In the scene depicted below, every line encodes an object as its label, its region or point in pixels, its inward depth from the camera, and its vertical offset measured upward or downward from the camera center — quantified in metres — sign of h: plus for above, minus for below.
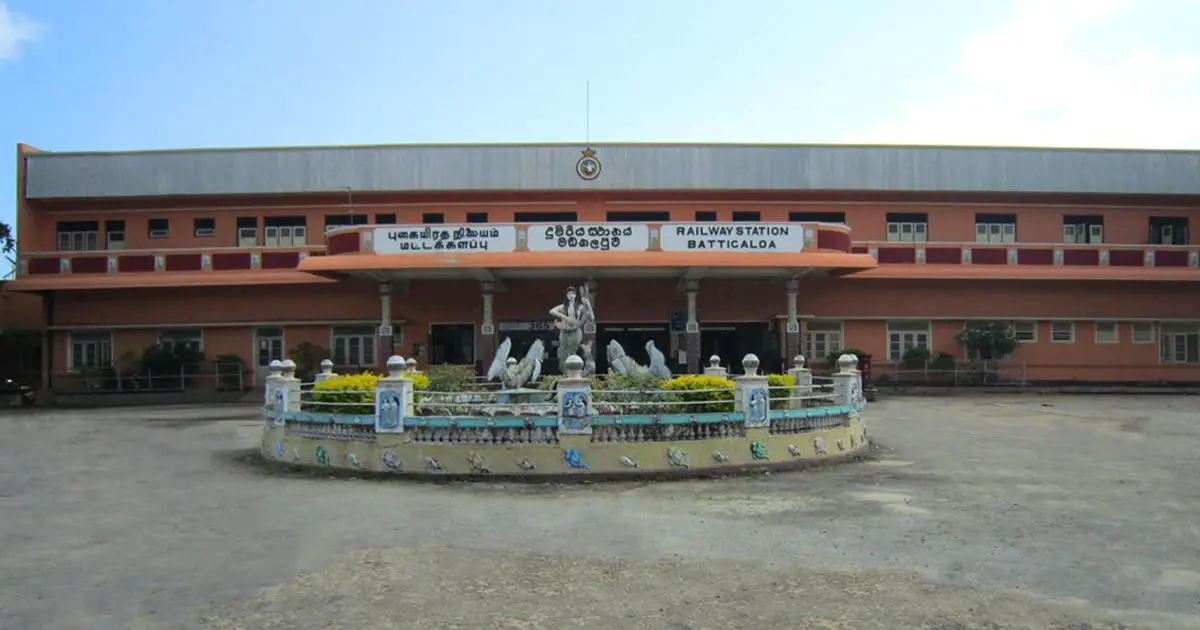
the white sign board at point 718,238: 21.45 +2.45
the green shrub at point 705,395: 10.77 -0.70
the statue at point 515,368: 13.84 -0.44
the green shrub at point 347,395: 11.33 -0.69
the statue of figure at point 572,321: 14.16 +0.30
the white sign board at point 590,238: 21.59 +2.50
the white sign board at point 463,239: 21.47 +2.47
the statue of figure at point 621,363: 14.07 -0.39
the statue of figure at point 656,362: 14.64 -0.39
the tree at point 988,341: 24.42 -0.14
